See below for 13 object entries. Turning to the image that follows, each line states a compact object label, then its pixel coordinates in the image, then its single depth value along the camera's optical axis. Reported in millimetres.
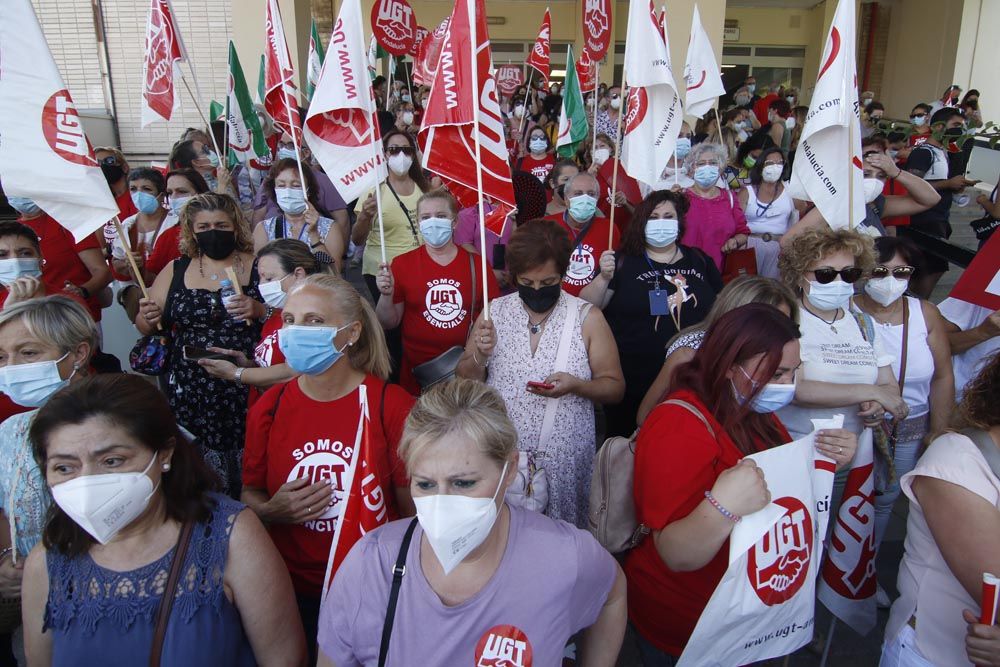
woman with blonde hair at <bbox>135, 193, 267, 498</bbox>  3291
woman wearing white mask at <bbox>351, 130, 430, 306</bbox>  4934
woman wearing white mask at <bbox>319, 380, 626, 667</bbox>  1589
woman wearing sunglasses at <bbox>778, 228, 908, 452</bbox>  2641
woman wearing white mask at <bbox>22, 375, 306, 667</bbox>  1689
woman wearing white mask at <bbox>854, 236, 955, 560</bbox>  3004
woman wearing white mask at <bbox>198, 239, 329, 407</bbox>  3037
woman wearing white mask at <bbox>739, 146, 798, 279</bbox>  5461
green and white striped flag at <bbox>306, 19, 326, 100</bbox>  7129
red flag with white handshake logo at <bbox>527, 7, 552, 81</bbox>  8414
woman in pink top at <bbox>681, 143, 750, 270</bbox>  5168
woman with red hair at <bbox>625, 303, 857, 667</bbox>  1868
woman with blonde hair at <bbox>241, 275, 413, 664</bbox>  2166
